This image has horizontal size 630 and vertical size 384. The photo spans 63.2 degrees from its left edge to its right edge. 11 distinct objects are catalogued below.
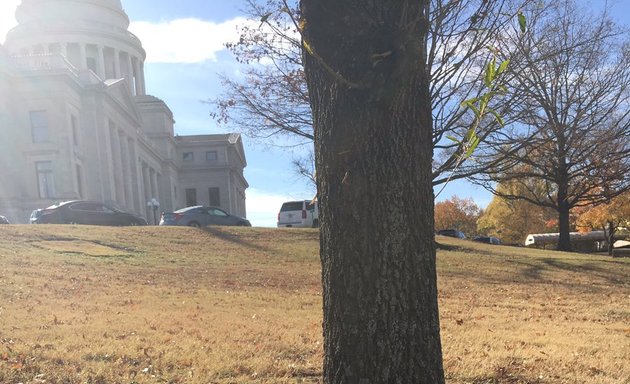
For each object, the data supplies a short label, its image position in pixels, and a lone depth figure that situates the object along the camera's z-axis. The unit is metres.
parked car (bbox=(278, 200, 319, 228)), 30.08
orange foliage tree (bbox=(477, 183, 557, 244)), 59.94
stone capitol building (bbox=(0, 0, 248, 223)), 40.56
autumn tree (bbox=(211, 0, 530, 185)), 12.32
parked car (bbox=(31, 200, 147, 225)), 26.28
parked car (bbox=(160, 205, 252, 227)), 28.31
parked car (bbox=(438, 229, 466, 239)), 47.05
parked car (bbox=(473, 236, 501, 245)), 50.19
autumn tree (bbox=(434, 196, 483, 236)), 80.94
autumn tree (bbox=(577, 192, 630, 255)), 34.99
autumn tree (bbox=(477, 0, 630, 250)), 16.30
